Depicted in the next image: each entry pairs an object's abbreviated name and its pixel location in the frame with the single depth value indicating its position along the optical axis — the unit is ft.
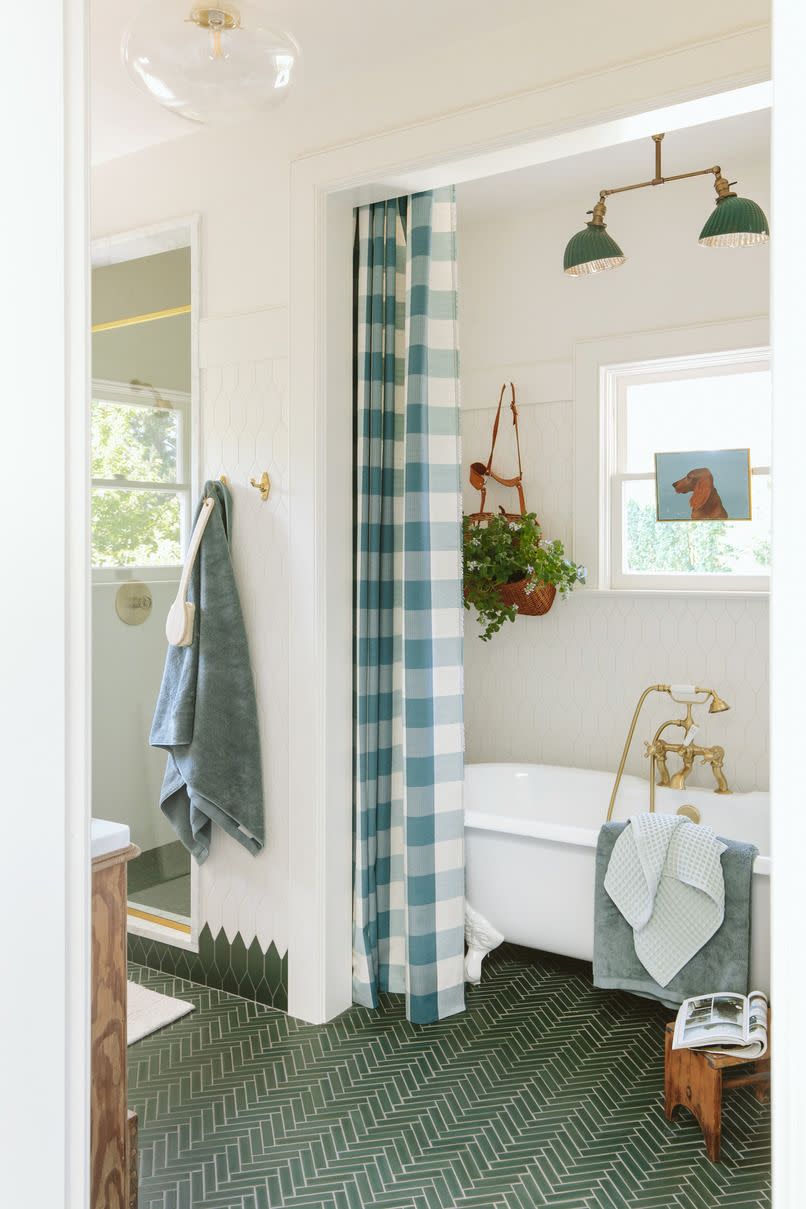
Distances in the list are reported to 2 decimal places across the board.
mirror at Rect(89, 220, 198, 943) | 10.53
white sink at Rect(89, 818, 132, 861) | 5.23
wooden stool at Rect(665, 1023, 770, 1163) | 7.11
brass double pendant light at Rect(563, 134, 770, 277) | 8.74
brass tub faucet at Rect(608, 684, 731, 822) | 11.41
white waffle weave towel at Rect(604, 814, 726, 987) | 8.41
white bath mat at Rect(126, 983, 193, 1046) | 9.11
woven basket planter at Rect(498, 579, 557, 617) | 12.35
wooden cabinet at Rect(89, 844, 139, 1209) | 5.31
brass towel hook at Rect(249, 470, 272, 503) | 9.44
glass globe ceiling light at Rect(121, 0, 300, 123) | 5.36
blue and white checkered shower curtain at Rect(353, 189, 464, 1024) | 9.22
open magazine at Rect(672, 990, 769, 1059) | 7.22
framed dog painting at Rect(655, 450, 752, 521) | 11.96
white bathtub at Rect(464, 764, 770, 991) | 9.50
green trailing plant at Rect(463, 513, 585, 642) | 12.21
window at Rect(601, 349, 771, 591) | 12.00
